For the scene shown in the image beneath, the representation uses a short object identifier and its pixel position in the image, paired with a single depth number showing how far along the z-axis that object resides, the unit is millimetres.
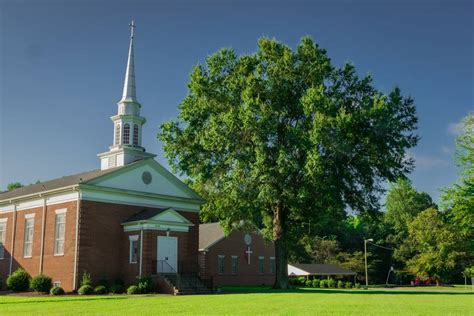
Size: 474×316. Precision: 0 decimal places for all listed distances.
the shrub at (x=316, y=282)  60688
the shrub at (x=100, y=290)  32197
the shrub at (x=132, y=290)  31648
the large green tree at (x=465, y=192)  40938
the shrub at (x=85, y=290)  31719
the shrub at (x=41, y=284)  32781
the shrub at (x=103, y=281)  33997
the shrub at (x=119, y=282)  34569
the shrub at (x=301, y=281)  62819
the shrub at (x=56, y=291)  31700
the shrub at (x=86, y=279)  32856
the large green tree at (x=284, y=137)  34312
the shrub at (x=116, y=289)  32750
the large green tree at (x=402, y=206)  91688
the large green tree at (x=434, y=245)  74500
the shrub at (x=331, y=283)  61356
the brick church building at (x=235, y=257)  51000
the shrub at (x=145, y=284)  32281
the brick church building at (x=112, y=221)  34625
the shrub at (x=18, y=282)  34562
